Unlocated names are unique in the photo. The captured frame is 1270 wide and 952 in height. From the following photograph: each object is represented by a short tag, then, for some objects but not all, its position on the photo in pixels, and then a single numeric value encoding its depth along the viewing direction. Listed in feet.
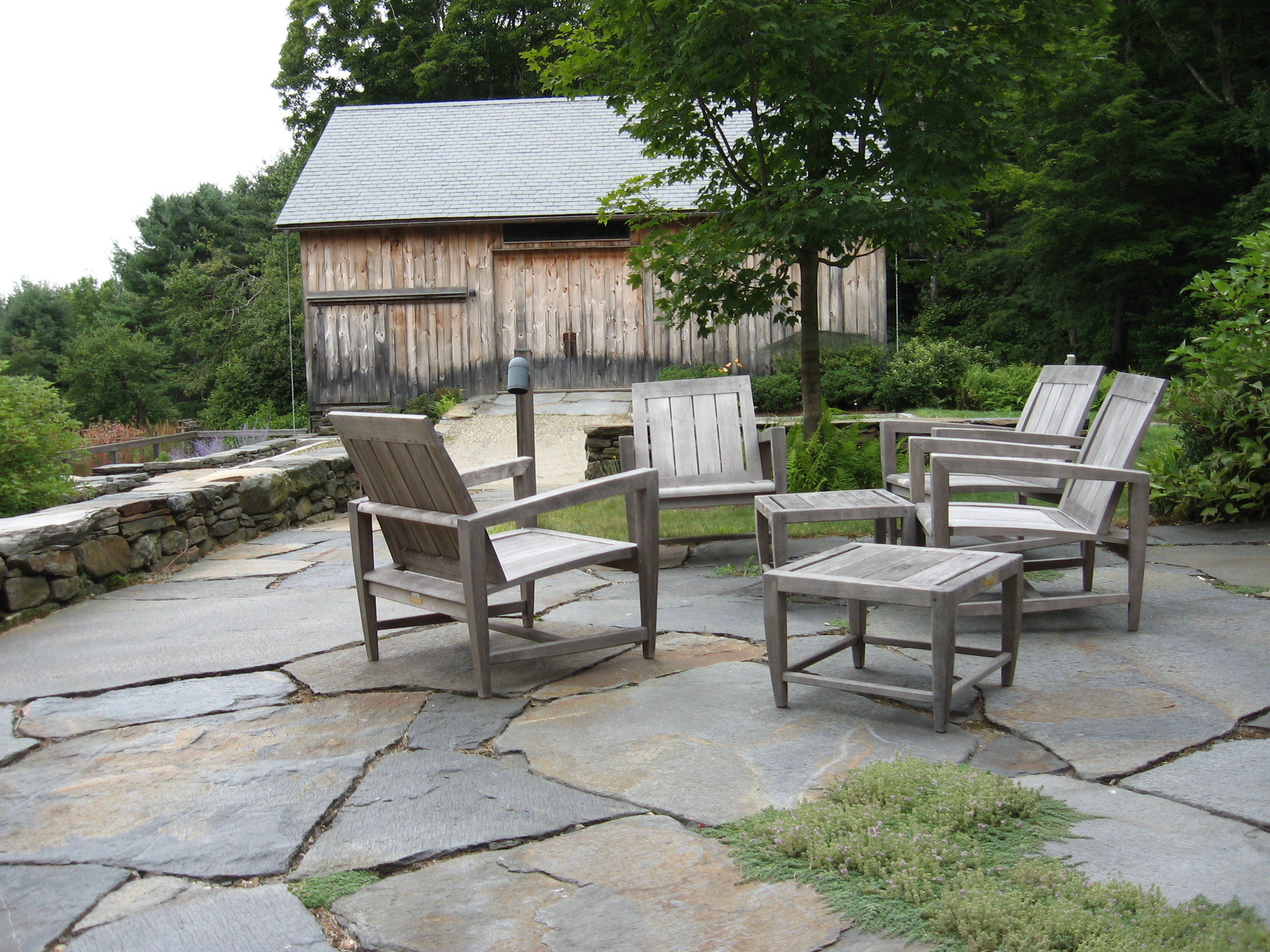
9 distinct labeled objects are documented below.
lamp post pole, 18.44
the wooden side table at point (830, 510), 13.84
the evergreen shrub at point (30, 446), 22.86
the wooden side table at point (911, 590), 9.38
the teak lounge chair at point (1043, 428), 15.85
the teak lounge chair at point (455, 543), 10.77
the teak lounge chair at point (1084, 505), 12.57
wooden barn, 50.03
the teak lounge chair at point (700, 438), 18.44
